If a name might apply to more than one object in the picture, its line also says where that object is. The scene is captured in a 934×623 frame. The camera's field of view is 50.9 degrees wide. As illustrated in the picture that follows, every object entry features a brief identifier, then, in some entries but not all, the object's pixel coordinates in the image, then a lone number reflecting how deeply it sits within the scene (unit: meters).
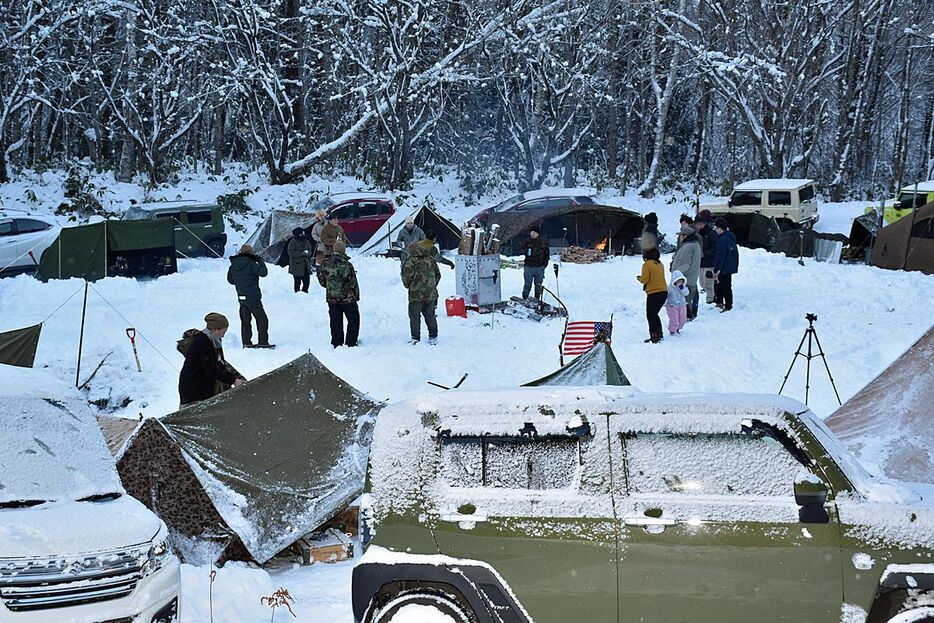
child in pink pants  13.84
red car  25.27
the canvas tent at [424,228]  22.77
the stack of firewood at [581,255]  21.45
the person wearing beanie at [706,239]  15.33
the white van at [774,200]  25.14
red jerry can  15.82
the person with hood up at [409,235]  17.52
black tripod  10.66
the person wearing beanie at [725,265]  15.05
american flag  12.28
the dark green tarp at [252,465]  7.39
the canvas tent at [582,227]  22.95
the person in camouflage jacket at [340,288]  13.38
